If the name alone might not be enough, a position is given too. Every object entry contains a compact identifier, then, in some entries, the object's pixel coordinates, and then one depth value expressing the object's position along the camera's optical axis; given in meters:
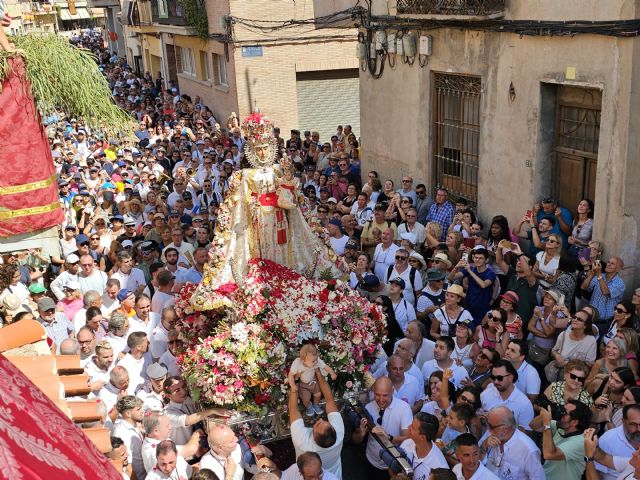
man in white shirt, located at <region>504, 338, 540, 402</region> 6.05
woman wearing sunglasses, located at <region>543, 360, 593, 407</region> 5.54
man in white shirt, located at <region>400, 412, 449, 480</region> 5.12
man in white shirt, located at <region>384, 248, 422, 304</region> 8.19
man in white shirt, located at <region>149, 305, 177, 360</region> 7.11
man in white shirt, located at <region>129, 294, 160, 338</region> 7.42
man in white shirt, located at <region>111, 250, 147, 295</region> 8.77
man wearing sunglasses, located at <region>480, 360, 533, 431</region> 5.60
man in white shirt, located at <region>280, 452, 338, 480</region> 4.64
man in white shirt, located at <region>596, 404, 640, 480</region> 4.86
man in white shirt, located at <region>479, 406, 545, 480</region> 5.02
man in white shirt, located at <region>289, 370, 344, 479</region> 5.13
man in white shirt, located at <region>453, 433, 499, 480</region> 4.75
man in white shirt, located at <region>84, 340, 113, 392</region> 6.37
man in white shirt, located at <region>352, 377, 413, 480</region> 5.80
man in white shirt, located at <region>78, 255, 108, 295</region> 8.62
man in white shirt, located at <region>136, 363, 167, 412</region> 6.00
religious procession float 6.07
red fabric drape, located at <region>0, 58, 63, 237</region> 4.30
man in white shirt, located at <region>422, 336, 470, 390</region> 6.25
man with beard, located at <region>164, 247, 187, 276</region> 8.85
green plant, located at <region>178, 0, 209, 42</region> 22.05
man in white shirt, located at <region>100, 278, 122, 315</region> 8.16
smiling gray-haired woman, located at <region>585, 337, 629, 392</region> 5.90
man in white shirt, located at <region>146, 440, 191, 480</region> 4.82
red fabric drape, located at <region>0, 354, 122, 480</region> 1.04
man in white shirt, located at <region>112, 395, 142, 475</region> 5.43
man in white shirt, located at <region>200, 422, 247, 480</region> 5.17
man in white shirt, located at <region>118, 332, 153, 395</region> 6.58
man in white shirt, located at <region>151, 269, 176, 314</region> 7.99
